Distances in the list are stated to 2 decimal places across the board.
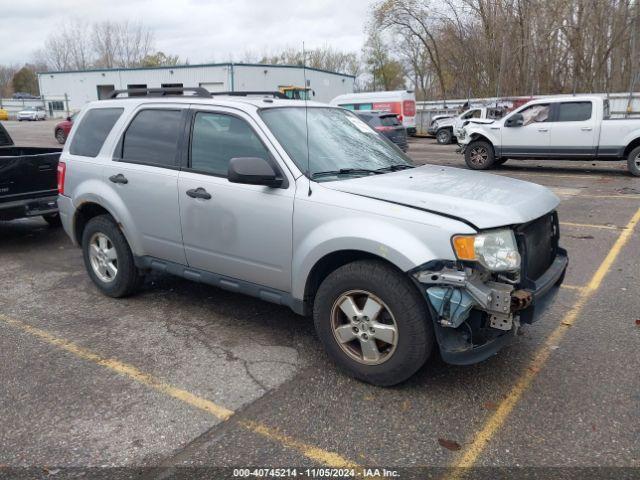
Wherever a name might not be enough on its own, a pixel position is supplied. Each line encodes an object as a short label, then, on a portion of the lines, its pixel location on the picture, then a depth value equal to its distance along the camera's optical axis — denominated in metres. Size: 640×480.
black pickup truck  6.73
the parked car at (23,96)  74.07
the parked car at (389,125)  18.56
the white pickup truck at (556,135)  13.02
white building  47.56
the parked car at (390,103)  26.42
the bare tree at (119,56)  82.44
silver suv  3.19
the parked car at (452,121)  23.97
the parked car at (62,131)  24.44
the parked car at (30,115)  52.25
